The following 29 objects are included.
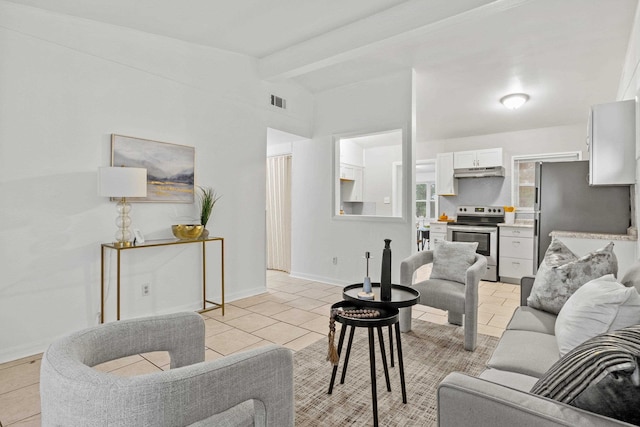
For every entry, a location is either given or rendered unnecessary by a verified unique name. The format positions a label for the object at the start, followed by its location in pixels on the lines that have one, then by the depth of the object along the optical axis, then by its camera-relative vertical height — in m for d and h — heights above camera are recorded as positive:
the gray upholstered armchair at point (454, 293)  2.73 -0.68
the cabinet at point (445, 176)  6.34 +0.61
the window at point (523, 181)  5.93 +0.50
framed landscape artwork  3.24 +0.44
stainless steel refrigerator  3.88 +0.07
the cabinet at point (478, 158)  5.90 +0.90
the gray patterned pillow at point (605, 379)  0.85 -0.44
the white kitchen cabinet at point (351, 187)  6.80 +0.44
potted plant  3.74 +0.06
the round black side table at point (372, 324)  1.84 -0.63
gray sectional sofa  0.88 -0.54
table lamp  2.84 +0.17
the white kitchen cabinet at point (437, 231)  6.01 -0.38
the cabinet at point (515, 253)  5.16 -0.65
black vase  2.20 -0.43
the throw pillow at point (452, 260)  3.15 -0.47
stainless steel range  5.43 -0.32
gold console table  3.00 -0.54
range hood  5.83 +0.65
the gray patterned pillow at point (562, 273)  2.01 -0.38
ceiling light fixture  4.68 +1.50
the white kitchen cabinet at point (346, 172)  6.52 +0.71
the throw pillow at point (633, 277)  1.68 -0.34
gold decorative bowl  3.44 -0.23
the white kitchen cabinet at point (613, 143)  3.10 +0.62
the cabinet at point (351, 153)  6.69 +1.12
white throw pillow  1.34 -0.42
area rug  1.92 -1.14
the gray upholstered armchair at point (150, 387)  0.86 -0.50
